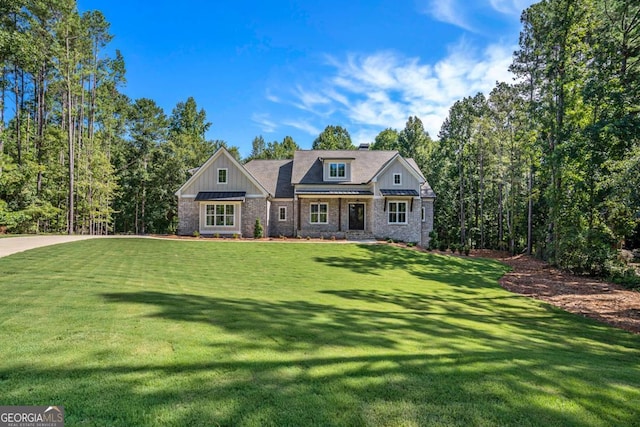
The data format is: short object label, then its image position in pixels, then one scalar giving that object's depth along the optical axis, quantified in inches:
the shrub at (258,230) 910.9
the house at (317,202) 948.6
